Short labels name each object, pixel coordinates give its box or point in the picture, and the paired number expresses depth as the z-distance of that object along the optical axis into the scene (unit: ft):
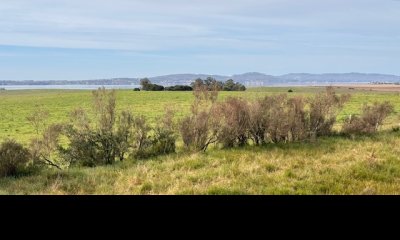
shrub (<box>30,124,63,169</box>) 22.21
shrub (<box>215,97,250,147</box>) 25.94
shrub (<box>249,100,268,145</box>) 26.37
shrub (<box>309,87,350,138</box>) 31.14
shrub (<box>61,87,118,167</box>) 22.94
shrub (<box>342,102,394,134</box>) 33.68
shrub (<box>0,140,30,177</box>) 19.62
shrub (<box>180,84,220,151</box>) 25.62
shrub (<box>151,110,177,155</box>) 25.22
